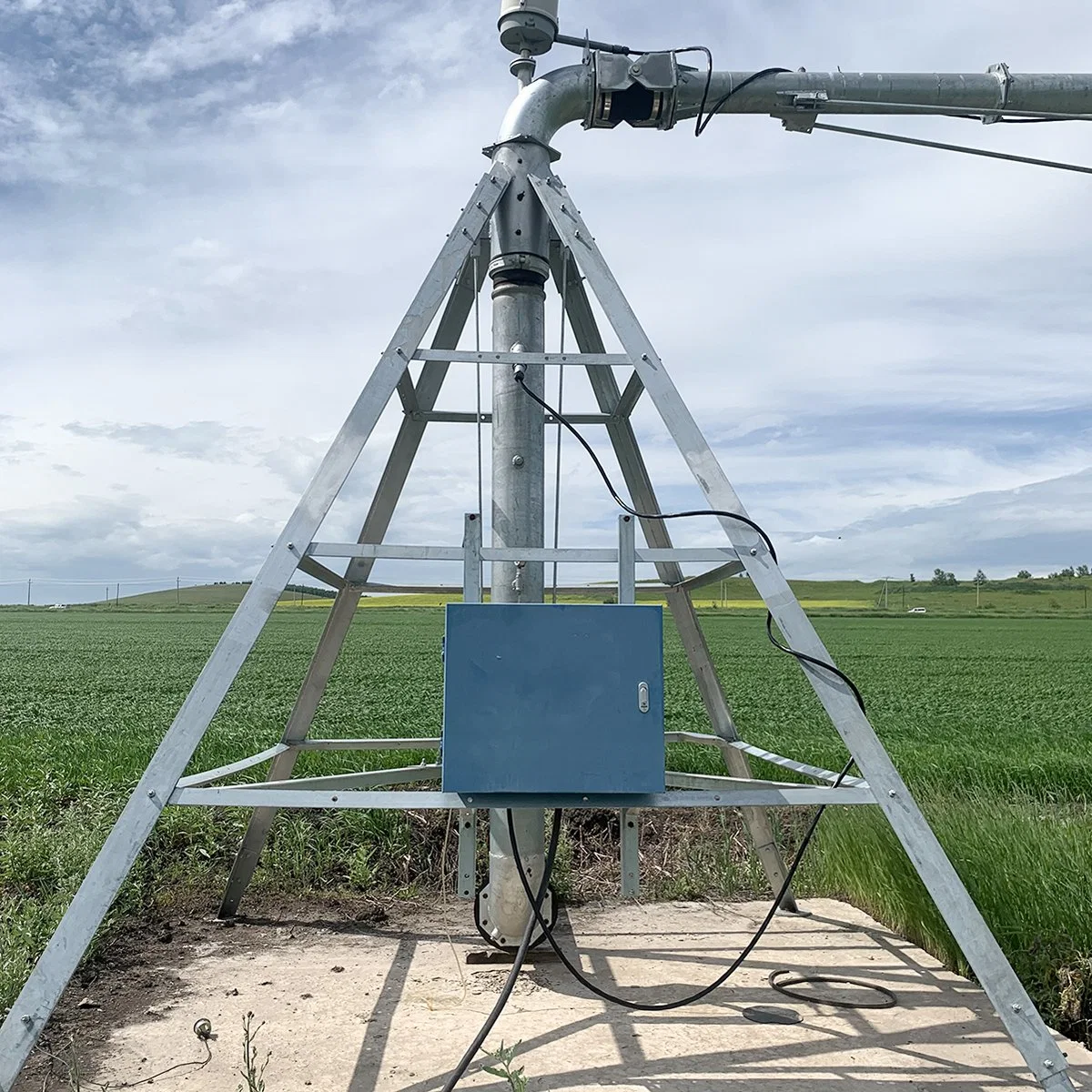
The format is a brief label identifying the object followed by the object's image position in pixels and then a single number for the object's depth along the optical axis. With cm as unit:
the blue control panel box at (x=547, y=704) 271
